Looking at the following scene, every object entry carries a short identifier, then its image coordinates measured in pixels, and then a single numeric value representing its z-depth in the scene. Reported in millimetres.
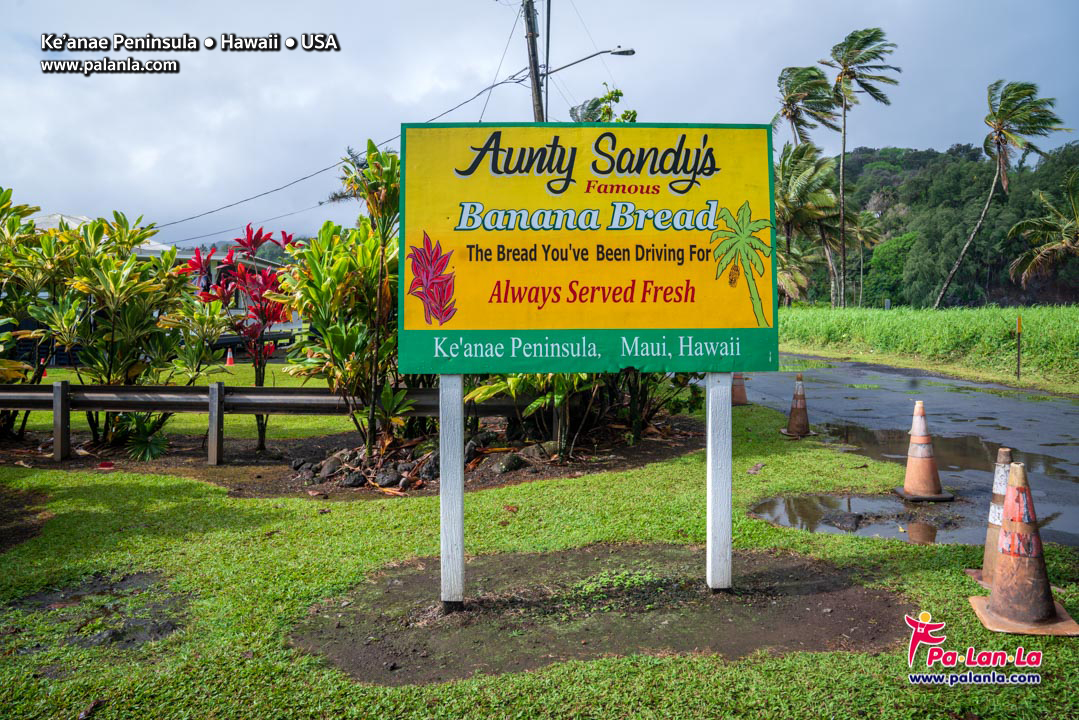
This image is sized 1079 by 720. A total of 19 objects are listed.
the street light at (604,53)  16334
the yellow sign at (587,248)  4270
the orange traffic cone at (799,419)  9602
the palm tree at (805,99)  43344
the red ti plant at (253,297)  8469
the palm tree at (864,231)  54019
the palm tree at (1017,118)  34000
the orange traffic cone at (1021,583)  3787
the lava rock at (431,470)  7328
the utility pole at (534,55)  16125
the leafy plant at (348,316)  7215
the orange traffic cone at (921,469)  6375
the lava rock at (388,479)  7246
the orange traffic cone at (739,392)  12523
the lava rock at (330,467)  7555
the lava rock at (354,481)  7336
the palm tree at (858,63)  39312
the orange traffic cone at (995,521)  4375
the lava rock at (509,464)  7590
